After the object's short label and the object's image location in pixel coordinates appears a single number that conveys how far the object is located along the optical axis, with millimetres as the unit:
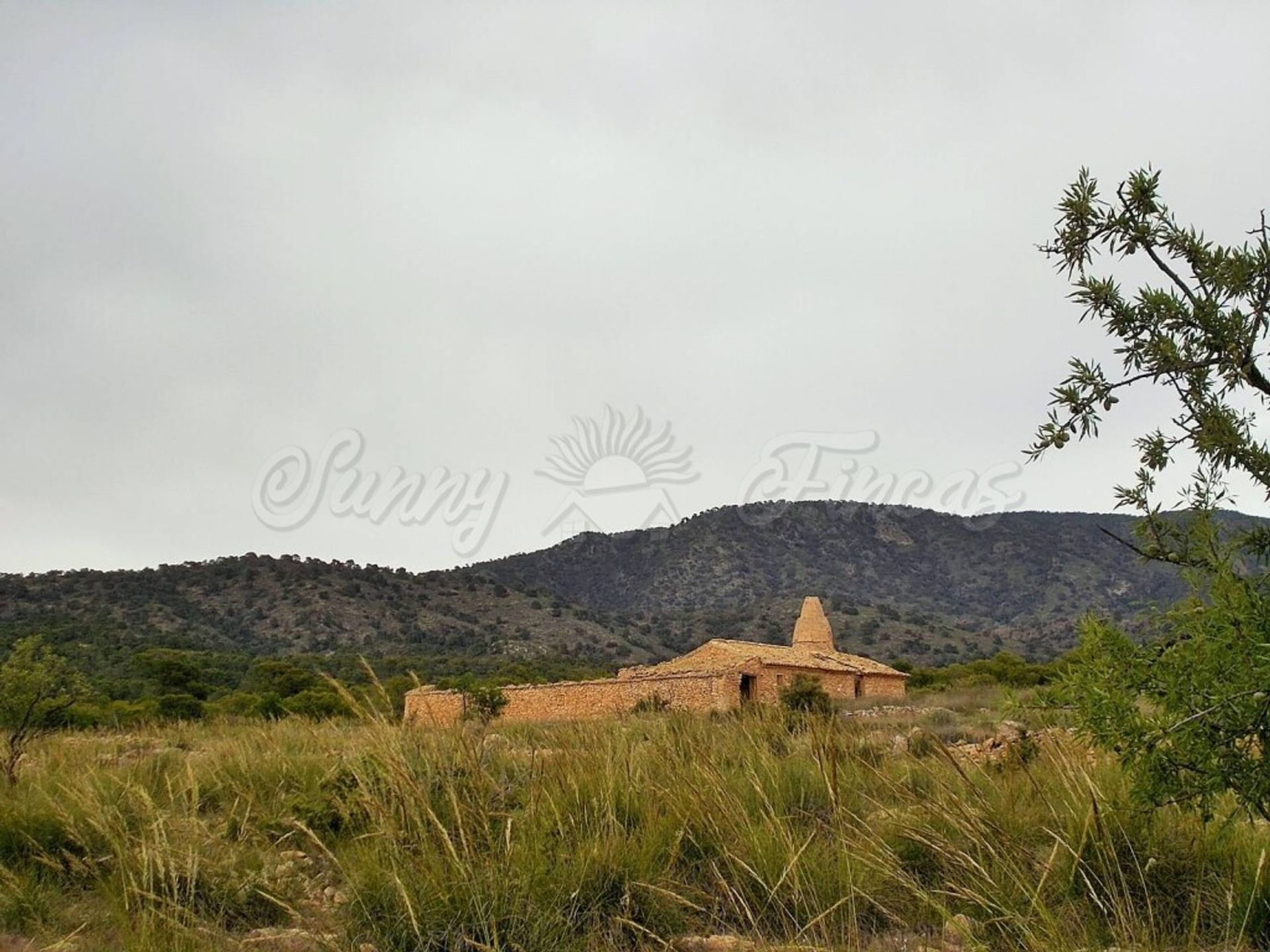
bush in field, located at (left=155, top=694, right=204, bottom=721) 24281
